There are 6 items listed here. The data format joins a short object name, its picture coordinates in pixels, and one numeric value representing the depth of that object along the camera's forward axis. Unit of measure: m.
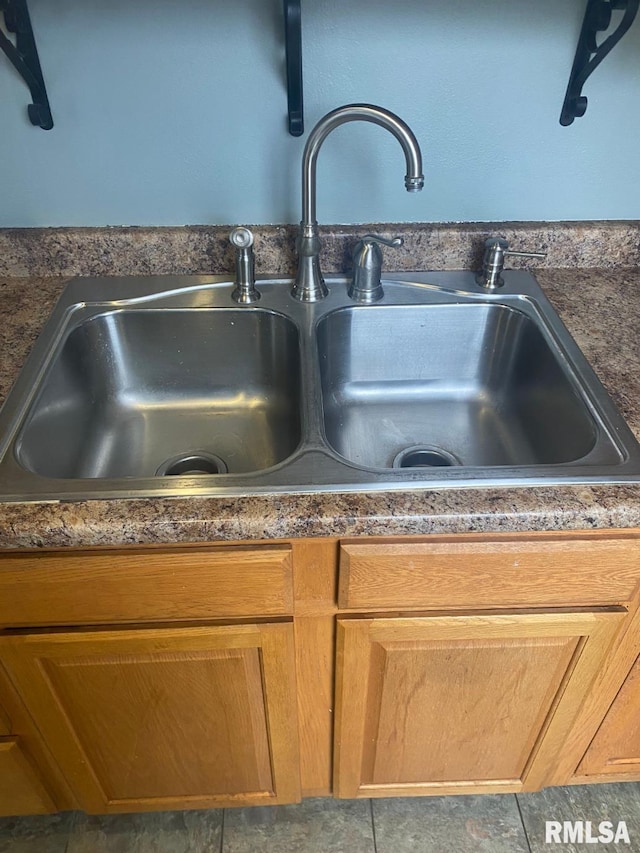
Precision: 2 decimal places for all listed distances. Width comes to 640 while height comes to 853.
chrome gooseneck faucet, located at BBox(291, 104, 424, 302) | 0.92
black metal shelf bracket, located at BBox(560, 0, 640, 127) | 0.94
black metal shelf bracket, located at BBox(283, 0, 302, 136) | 0.94
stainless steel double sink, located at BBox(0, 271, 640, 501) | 1.06
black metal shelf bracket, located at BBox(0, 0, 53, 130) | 0.95
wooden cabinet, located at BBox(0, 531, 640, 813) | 0.83
